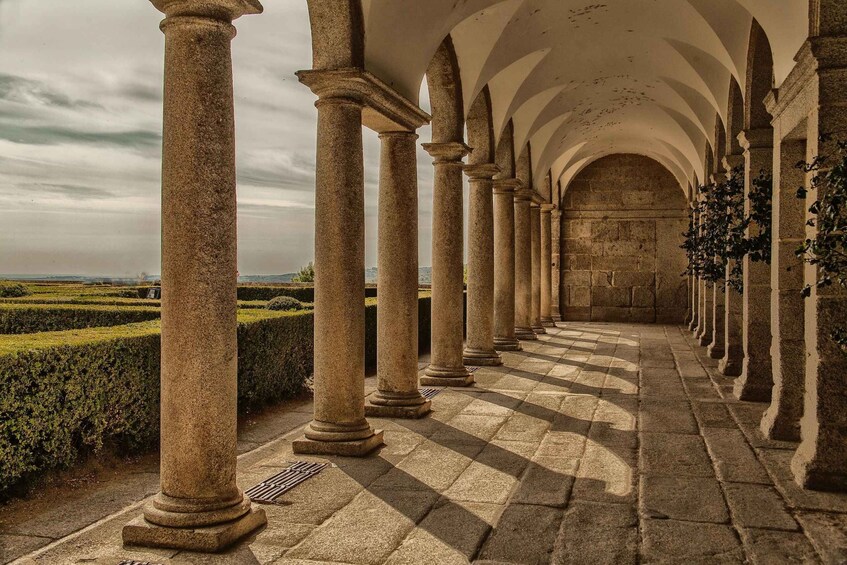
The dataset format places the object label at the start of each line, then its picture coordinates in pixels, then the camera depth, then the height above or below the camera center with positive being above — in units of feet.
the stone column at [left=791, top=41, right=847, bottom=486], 15.96 -0.98
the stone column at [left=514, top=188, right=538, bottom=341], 47.21 +0.65
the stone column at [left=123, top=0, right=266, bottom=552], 12.40 -0.10
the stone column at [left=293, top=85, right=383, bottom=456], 18.75 +0.04
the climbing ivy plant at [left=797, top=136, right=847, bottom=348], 13.99 +1.07
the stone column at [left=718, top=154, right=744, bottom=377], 32.14 -2.21
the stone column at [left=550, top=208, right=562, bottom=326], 69.51 +1.32
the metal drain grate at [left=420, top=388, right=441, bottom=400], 27.56 -4.27
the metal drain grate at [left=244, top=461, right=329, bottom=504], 15.20 -4.34
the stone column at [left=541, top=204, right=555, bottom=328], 59.98 +0.90
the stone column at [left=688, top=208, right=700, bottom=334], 55.77 -2.15
